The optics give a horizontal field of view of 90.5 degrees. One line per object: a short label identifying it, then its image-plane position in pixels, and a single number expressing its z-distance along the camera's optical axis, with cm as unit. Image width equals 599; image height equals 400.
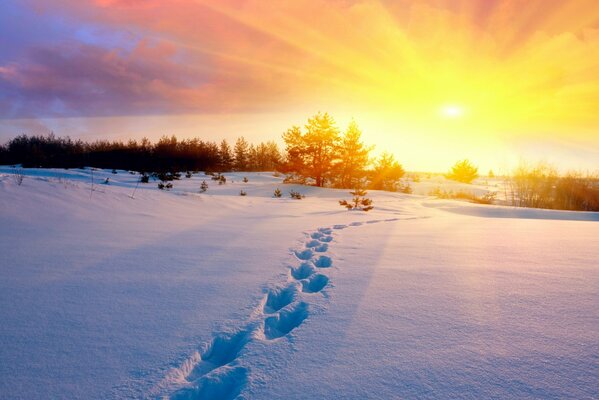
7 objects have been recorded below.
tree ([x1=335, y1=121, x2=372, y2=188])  1836
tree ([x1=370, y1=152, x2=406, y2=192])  2069
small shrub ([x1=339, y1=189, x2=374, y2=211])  762
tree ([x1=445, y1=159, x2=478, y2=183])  3222
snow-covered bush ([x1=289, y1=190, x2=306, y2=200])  1039
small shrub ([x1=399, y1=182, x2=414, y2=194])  1863
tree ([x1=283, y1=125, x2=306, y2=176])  1792
